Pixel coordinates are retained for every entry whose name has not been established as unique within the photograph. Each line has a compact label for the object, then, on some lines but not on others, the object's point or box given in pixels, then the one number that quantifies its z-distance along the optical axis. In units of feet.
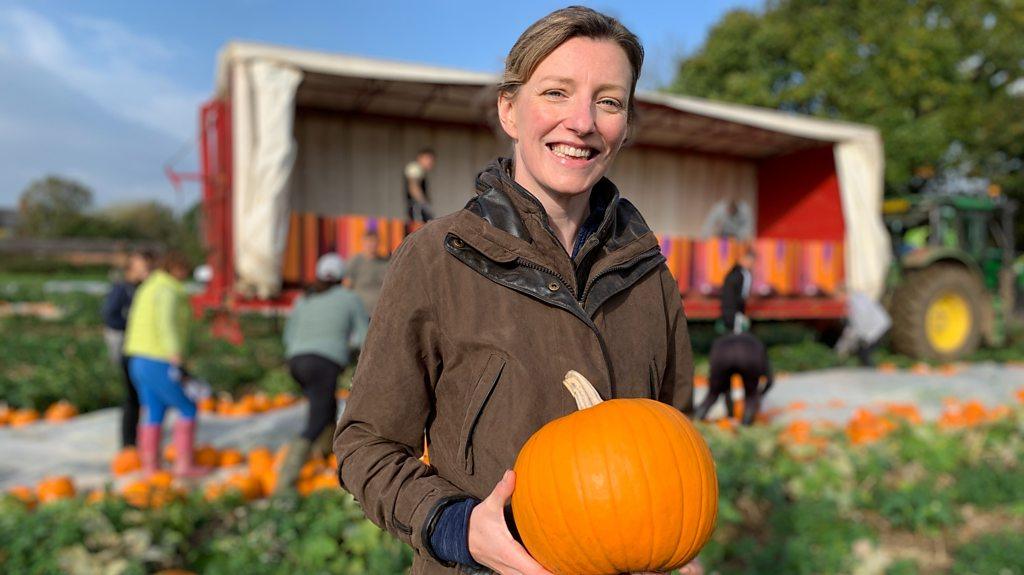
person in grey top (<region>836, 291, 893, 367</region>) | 30.60
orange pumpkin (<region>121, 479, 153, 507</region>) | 11.92
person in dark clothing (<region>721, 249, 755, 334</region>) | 16.35
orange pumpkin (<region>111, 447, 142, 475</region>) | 16.37
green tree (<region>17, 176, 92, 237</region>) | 196.34
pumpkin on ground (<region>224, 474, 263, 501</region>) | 13.71
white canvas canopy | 22.91
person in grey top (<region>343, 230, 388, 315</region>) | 20.77
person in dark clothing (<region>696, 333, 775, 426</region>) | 16.80
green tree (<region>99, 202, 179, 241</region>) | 176.24
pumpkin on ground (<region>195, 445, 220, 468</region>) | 16.84
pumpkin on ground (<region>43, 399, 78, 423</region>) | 21.09
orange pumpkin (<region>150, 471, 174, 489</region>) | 13.03
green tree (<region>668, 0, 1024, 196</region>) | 64.54
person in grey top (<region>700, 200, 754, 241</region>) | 37.42
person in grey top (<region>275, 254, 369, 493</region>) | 15.92
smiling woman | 4.02
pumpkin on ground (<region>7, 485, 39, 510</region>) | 12.51
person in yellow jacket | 16.15
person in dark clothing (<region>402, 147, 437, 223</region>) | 23.00
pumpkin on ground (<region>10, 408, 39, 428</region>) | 20.71
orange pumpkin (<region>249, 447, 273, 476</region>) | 15.19
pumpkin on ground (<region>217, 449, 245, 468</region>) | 16.83
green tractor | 33.55
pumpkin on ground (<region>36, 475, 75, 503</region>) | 13.39
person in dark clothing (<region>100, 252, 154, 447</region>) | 19.74
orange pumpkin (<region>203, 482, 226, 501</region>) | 12.87
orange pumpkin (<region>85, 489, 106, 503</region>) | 11.80
